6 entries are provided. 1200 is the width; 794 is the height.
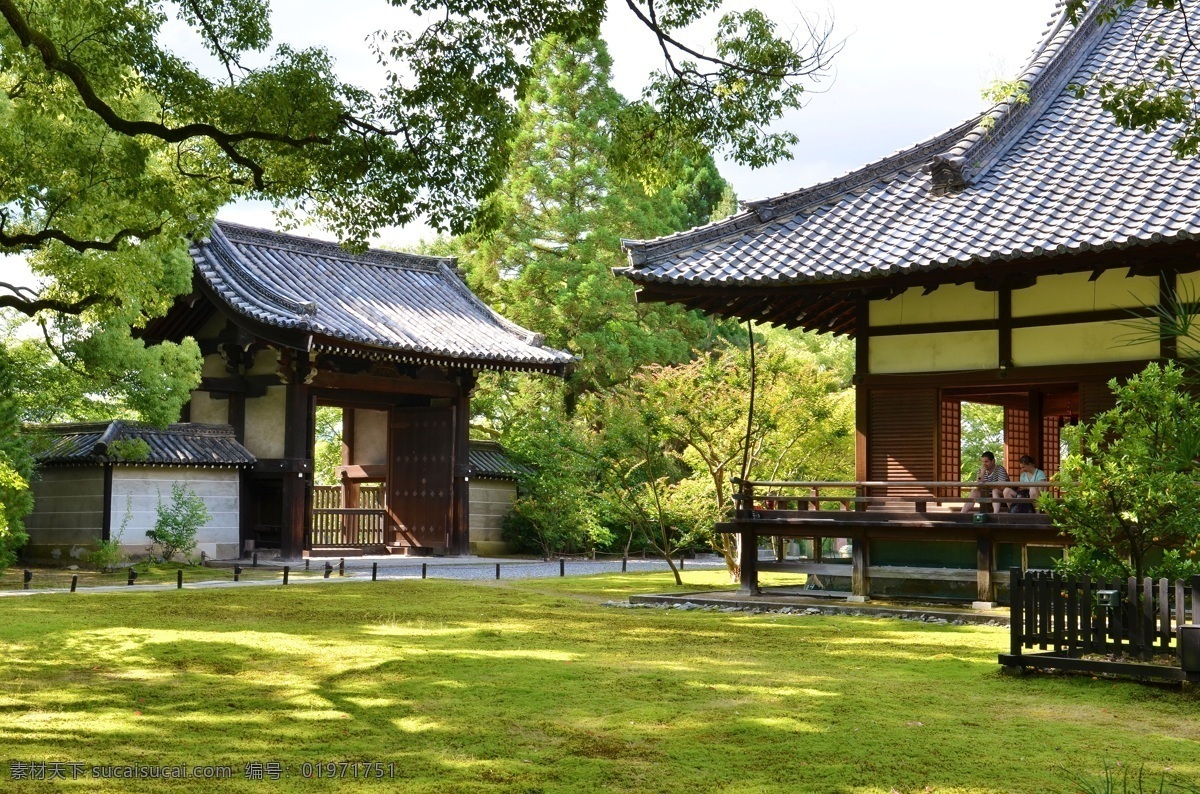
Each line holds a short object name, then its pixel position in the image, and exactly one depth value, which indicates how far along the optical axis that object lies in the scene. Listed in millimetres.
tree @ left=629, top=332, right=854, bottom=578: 17781
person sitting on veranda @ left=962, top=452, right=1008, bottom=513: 15055
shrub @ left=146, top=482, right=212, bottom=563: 21891
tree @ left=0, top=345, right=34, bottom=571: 17688
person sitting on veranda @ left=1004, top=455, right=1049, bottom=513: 13781
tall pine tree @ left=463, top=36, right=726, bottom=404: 32625
